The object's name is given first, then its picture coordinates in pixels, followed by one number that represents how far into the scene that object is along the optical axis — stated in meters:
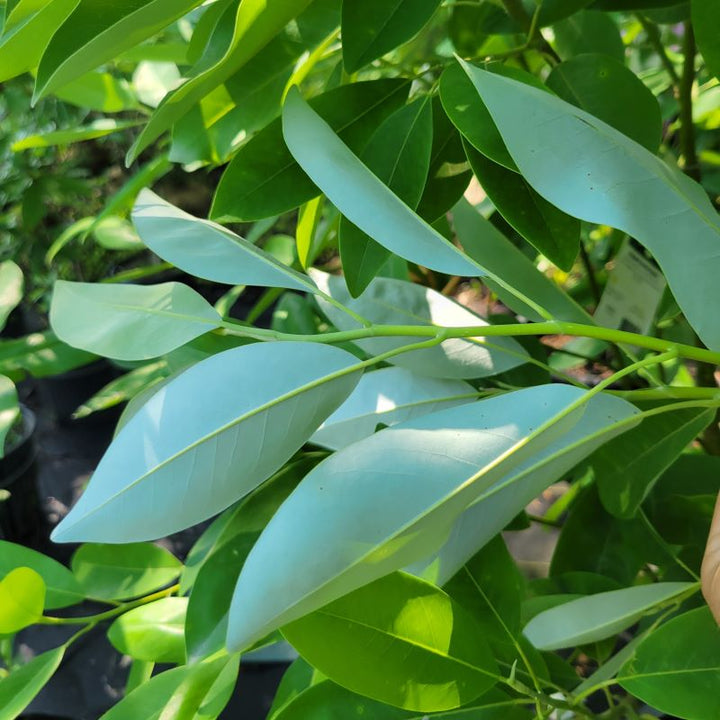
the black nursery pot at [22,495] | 1.38
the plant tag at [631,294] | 0.65
